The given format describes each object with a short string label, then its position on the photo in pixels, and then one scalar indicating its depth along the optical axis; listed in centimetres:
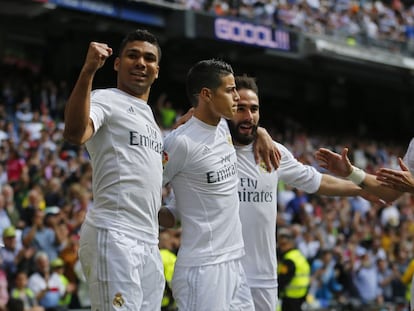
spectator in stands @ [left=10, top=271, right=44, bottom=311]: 1023
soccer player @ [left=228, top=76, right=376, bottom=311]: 625
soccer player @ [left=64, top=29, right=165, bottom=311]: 493
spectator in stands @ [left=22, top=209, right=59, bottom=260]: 1137
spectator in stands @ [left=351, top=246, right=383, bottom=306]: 1552
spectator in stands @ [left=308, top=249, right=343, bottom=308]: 1462
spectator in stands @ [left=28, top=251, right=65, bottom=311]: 1060
